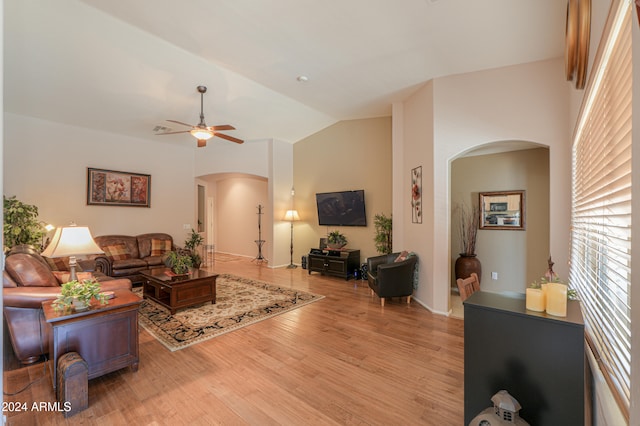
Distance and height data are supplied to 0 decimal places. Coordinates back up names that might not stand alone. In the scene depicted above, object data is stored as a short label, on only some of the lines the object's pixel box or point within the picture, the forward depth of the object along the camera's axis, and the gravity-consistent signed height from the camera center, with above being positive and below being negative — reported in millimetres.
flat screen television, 6680 +109
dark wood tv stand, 6305 -1090
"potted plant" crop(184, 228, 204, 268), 7172 -750
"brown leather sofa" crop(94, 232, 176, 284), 5562 -849
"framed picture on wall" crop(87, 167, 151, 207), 6094 +533
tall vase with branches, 4930 -491
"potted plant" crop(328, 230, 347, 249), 6796 -636
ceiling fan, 4311 +1220
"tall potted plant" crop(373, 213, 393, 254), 6012 -463
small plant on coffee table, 4309 -740
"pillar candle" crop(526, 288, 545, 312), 1496 -445
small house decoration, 1284 -895
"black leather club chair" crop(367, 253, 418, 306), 4426 -1014
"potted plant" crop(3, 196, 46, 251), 4295 -194
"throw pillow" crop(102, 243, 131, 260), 5839 -792
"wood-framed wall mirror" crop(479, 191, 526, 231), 4754 +47
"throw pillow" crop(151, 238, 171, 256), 6517 -764
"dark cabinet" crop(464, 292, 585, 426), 1349 -725
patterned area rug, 3436 -1413
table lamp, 2611 -289
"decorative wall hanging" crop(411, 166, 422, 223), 4684 +295
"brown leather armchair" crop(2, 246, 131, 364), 2629 -788
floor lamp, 7566 -85
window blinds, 1105 +34
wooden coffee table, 4090 -1110
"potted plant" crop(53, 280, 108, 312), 2373 -677
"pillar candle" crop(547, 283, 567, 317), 1415 -422
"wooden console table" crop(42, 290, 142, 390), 2291 -1015
